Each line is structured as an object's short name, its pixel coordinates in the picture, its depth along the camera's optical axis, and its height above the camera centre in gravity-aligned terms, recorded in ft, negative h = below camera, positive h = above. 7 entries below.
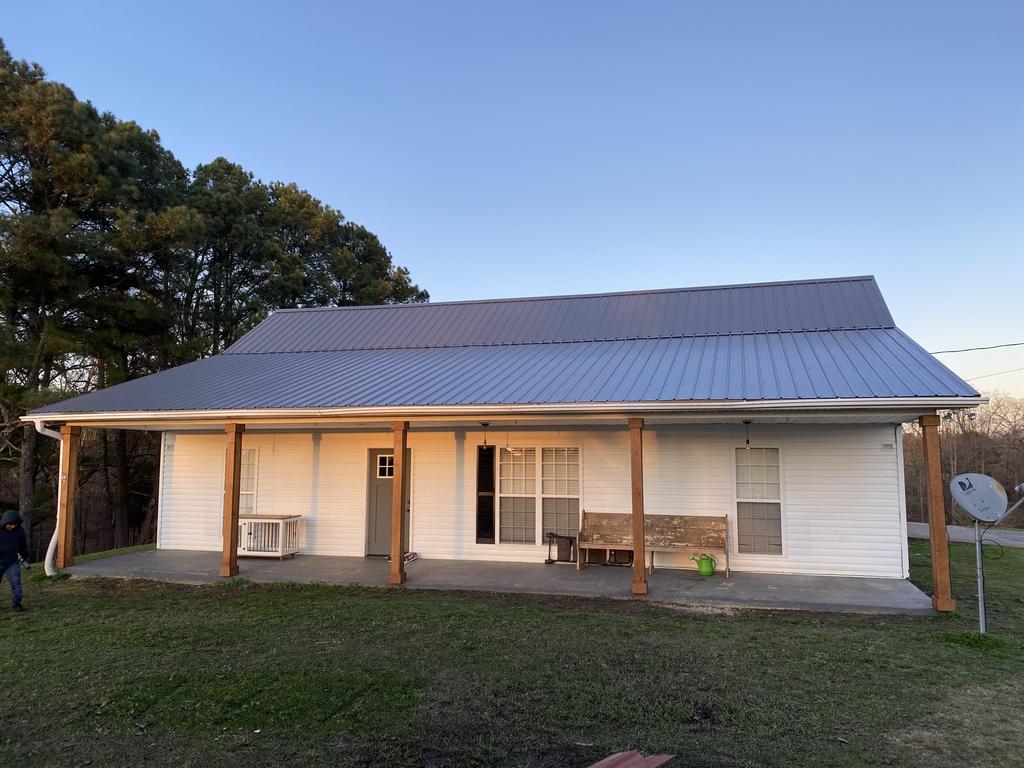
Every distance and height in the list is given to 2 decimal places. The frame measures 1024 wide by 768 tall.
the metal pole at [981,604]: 20.73 -4.71
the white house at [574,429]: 27.58 +1.81
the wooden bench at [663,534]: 31.07 -3.70
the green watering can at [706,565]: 30.73 -5.05
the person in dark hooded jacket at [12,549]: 25.17 -3.59
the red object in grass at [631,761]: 10.21 -4.93
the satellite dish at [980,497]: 20.24 -1.12
